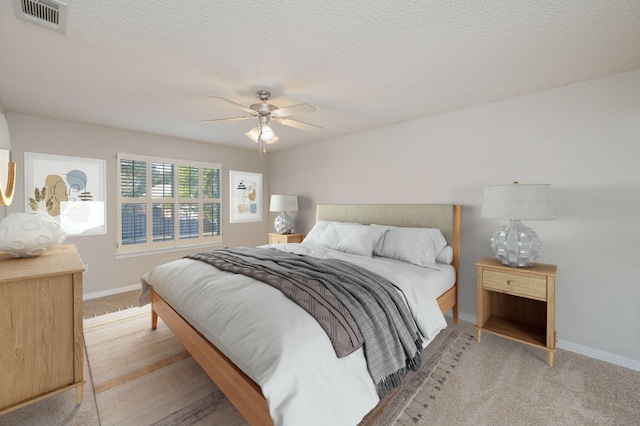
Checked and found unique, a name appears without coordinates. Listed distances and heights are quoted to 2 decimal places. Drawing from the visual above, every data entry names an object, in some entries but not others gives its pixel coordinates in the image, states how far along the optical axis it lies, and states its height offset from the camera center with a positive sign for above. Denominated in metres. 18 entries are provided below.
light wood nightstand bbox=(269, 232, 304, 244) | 4.57 -0.49
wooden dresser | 1.48 -0.71
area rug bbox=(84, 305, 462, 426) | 1.67 -1.25
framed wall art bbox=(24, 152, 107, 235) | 3.27 +0.22
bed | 1.27 -0.82
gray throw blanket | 1.51 -0.57
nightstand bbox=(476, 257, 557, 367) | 2.17 -0.88
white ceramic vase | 1.72 -0.18
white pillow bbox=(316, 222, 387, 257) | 3.03 -0.34
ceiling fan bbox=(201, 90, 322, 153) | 2.46 +0.86
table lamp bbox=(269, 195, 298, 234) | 4.64 +0.00
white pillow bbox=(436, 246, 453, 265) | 2.87 -0.49
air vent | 1.42 +1.06
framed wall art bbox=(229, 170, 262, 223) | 5.09 +0.23
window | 3.94 +0.08
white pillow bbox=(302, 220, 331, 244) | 3.67 -0.32
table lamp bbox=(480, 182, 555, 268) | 2.18 -0.03
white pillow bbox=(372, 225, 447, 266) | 2.72 -0.37
